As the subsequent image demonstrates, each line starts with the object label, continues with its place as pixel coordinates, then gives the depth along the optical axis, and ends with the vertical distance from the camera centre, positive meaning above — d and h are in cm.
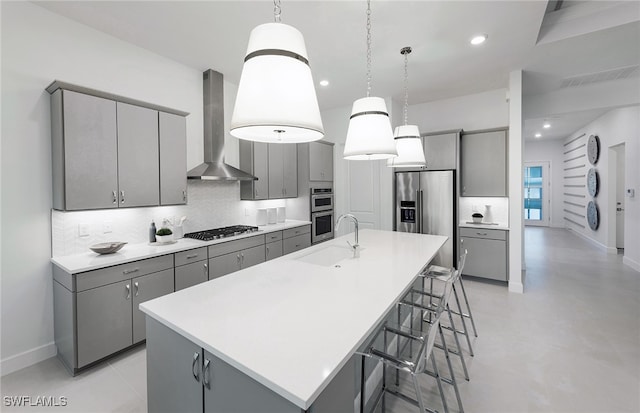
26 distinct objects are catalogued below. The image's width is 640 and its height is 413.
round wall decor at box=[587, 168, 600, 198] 650 +43
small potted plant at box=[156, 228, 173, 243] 296 -34
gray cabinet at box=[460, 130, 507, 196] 428 +59
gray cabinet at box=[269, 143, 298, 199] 445 +51
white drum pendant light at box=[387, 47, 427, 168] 276 +52
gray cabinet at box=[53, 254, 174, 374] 221 -88
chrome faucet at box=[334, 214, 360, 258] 246 -43
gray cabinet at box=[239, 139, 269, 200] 411 +52
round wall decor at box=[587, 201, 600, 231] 657 -39
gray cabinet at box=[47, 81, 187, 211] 235 +50
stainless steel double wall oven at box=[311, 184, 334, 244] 496 -21
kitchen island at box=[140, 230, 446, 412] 96 -55
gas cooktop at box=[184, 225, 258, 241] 327 -38
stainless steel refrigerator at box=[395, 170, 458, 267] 443 -9
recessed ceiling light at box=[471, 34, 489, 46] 294 +172
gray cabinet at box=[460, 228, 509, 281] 407 -78
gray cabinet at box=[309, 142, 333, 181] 498 +74
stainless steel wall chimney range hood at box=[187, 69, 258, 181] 371 +105
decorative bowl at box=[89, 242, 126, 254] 250 -40
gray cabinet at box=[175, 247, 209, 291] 285 -69
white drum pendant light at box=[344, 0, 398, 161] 193 +49
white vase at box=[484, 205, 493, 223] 454 -24
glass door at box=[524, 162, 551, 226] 966 +24
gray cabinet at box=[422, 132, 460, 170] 448 +82
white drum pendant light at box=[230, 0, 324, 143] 111 +48
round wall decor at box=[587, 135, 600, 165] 643 +121
